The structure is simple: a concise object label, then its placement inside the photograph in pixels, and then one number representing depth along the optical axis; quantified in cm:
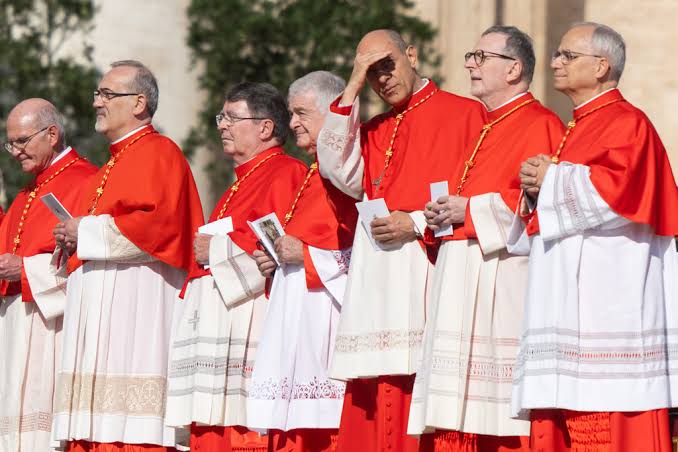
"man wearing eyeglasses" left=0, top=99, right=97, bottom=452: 2072
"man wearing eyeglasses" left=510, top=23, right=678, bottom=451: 1473
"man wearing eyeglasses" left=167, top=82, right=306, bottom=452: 1850
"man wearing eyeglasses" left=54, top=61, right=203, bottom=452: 1923
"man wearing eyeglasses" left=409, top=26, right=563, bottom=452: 1555
